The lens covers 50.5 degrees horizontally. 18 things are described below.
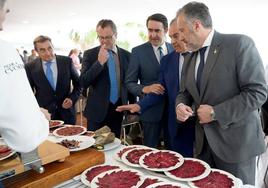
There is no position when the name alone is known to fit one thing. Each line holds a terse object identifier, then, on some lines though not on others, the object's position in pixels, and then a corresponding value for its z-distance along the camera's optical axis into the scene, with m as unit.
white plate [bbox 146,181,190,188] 1.02
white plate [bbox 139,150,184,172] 1.16
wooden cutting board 1.05
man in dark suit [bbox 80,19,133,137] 2.29
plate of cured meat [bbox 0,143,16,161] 1.16
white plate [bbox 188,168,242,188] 1.03
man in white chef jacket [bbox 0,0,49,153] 0.79
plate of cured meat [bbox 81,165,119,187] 1.11
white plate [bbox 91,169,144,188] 1.04
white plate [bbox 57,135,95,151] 1.36
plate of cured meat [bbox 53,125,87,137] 1.65
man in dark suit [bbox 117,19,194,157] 1.82
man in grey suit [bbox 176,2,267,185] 1.33
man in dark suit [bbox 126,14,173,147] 2.03
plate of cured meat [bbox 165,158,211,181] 1.09
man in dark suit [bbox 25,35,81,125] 2.43
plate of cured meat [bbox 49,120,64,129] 1.86
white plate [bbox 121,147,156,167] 1.22
